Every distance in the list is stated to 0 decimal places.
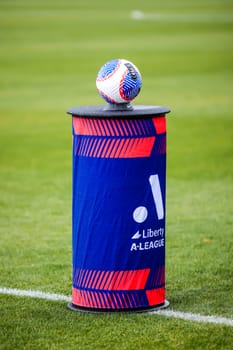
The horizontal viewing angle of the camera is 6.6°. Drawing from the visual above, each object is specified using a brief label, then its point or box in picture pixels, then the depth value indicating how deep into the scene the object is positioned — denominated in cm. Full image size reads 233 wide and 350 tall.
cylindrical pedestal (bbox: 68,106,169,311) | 1304
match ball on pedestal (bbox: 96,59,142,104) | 1331
